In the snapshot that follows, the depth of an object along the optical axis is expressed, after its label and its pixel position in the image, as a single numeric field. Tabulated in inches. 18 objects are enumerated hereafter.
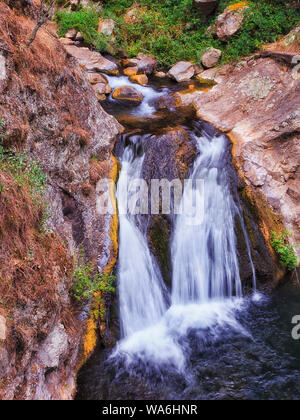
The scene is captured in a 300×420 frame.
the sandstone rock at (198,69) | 428.8
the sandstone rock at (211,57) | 419.2
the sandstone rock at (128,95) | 369.1
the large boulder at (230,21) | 406.9
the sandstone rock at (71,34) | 500.1
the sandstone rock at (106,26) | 500.1
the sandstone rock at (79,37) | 497.0
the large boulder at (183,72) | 421.7
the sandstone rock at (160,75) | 447.2
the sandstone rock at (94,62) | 431.6
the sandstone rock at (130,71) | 436.8
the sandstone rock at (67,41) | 489.5
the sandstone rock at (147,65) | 441.4
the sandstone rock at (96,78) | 382.3
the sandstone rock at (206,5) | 451.2
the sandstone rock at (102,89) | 368.8
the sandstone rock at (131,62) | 462.9
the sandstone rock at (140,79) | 413.1
